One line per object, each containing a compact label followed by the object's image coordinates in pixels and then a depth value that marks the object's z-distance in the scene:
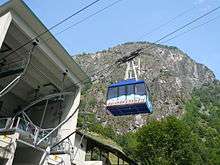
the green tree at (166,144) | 46.34
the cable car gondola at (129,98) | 28.45
